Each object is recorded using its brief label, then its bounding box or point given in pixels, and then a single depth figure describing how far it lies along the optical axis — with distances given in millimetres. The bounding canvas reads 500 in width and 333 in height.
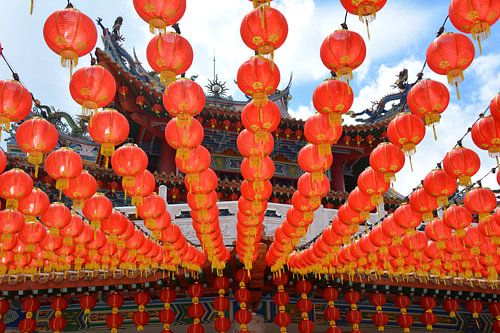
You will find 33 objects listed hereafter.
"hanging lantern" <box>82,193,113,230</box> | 6270
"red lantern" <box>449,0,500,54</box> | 3551
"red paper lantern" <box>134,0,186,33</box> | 3479
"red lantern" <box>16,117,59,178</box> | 4977
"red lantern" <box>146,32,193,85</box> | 3881
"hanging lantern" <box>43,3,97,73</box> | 3848
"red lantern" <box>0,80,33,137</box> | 4492
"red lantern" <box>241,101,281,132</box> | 4656
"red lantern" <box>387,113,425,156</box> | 5047
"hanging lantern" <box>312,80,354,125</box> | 4430
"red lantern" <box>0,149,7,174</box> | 5203
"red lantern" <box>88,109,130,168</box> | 4887
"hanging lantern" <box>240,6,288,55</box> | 3758
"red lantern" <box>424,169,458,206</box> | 5945
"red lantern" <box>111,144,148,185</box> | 5445
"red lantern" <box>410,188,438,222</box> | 6297
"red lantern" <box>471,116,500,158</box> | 4961
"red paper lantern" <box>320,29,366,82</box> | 4035
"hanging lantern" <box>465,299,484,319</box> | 9797
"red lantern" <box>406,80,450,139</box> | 4570
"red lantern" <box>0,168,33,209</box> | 5590
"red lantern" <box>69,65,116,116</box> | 4316
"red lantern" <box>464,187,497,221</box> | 6379
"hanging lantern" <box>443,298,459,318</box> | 9734
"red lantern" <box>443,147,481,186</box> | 5621
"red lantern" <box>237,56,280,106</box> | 4141
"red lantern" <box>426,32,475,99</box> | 4035
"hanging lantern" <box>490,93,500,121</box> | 4516
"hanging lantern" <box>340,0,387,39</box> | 3471
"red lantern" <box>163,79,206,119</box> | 4348
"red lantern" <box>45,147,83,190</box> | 5391
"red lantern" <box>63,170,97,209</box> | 5770
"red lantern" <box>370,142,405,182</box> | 5523
